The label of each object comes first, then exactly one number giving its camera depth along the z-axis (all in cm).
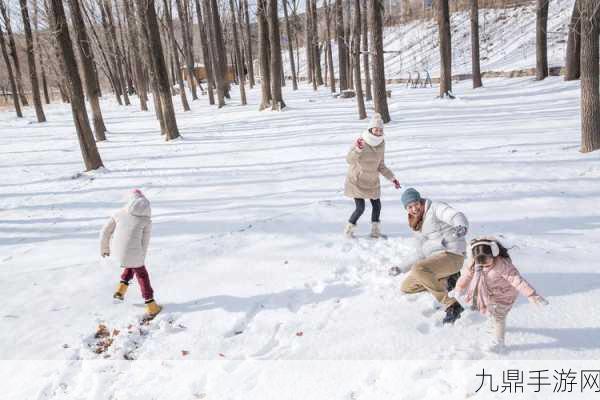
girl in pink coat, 315
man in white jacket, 376
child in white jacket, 437
